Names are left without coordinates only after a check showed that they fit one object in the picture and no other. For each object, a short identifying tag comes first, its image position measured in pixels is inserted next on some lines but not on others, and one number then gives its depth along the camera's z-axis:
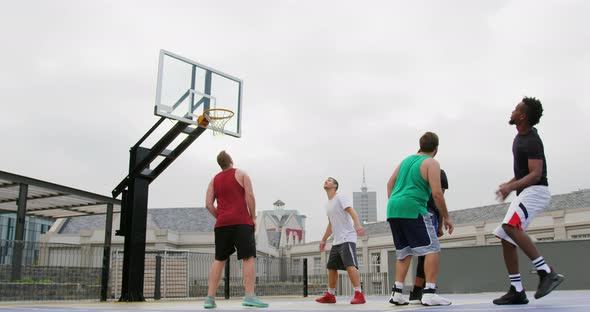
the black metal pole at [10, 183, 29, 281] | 16.61
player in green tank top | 5.62
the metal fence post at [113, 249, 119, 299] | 13.96
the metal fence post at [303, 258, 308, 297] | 15.80
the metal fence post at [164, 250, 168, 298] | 15.33
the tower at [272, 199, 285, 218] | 105.85
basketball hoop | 10.94
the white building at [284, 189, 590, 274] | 44.53
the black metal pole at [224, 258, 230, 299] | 13.34
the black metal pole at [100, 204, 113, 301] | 10.59
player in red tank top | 6.23
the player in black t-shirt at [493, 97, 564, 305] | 5.25
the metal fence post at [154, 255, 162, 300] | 13.35
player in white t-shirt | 7.39
